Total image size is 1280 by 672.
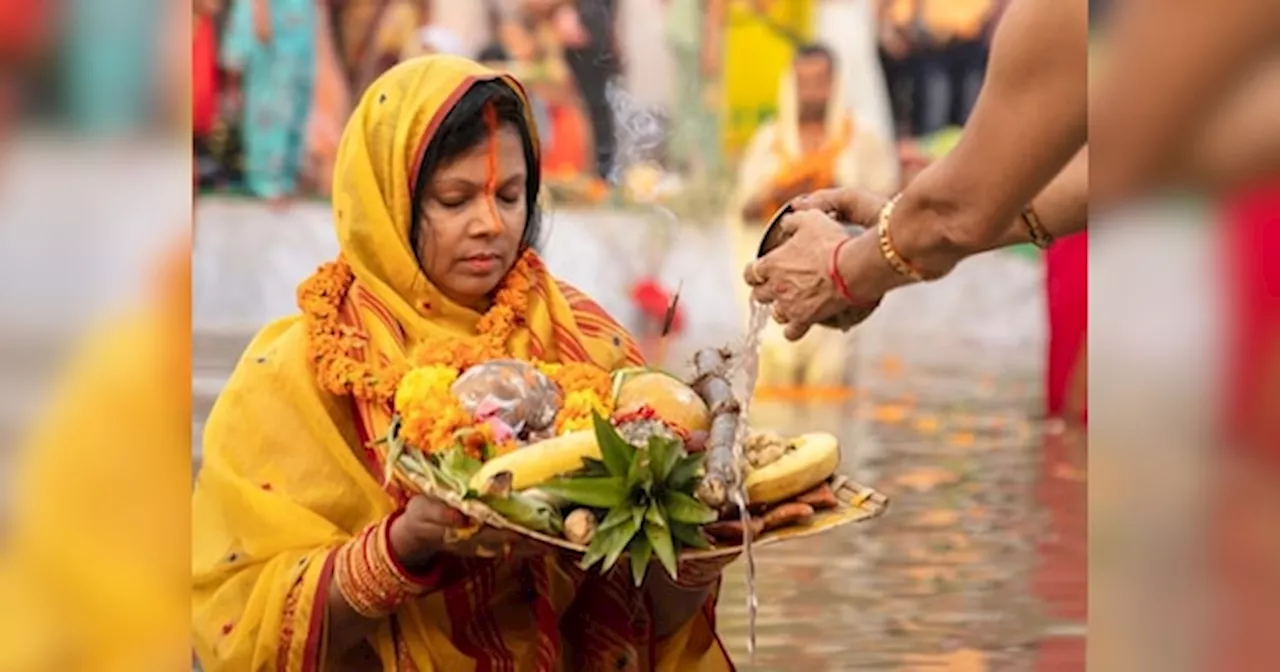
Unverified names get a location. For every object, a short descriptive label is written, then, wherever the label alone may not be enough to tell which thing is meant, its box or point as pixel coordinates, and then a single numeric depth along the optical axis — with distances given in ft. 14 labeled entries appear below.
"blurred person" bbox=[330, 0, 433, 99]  45.05
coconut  17.40
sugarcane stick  17.06
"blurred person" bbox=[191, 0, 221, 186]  44.48
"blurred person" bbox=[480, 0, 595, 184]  41.86
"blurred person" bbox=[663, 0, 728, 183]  45.84
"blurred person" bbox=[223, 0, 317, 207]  47.57
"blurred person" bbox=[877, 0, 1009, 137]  52.95
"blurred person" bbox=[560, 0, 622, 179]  43.09
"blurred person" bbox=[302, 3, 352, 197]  46.80
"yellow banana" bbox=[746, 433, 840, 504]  17.15
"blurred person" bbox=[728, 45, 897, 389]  44.82
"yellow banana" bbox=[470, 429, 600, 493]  17.01
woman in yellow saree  17.52
